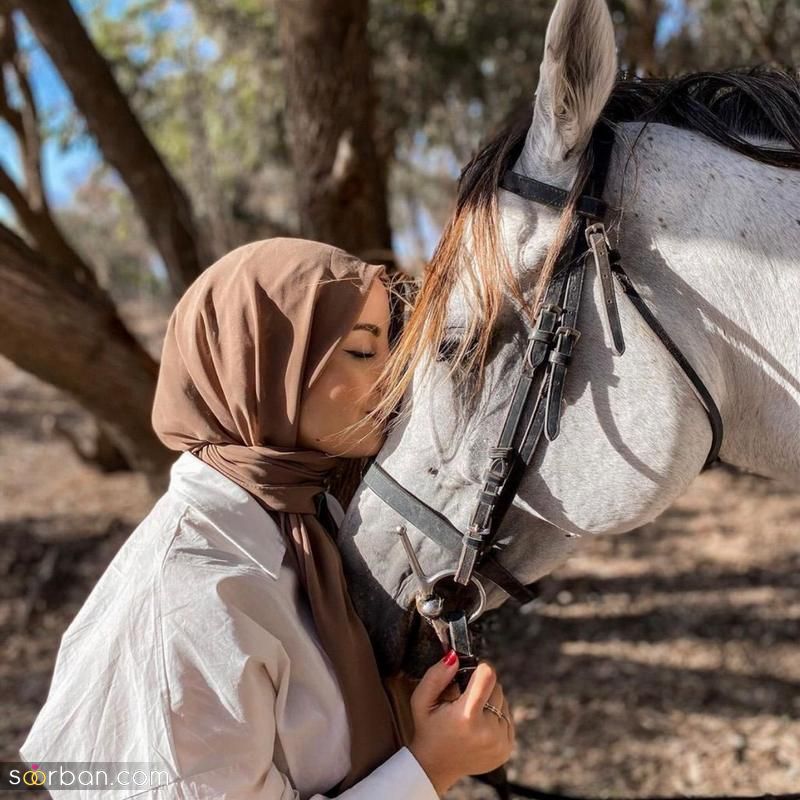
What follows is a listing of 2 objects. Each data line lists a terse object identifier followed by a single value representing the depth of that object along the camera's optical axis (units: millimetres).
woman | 1131
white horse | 1286
